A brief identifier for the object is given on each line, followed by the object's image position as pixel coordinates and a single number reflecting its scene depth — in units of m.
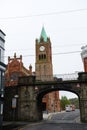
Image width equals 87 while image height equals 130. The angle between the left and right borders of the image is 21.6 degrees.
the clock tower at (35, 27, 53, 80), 95.44
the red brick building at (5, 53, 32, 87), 67.96
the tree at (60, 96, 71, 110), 134.12
